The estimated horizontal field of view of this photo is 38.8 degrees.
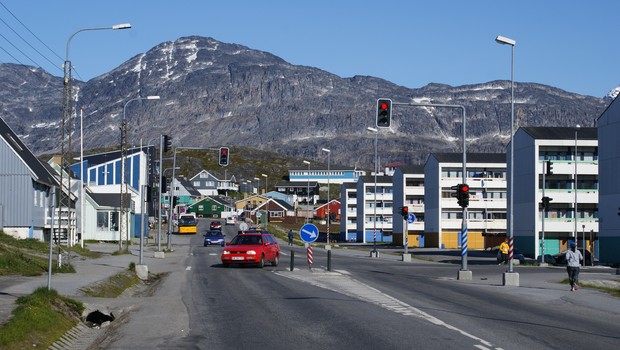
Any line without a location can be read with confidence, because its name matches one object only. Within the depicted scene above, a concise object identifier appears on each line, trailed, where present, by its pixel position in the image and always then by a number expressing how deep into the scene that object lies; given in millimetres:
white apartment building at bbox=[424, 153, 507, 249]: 100125
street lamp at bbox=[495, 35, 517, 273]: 34119
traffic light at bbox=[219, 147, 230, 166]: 50366
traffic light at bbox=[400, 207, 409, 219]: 55562
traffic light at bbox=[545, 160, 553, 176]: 57206
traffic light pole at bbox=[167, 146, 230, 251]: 59656
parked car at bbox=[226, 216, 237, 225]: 144600
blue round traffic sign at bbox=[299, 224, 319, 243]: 37634
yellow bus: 112544
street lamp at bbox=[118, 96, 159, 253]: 53319
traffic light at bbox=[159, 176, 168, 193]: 57631
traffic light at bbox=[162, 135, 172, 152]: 45575
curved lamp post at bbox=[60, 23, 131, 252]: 27625
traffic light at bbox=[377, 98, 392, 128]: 32988
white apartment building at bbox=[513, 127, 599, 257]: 73562
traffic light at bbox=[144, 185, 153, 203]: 40719
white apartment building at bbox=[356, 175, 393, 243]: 122938
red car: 40906
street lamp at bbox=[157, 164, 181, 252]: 56375
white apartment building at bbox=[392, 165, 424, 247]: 111562
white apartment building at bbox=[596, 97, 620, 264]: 58250
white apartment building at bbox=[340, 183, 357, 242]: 136500
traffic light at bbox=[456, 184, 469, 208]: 36625
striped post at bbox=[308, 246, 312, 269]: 38844
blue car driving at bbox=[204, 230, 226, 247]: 82075
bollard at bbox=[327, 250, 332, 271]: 37656
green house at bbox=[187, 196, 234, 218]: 181375
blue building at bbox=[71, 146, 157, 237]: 95000
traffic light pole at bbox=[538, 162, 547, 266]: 54612
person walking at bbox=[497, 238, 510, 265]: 50312
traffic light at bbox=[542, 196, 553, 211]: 54247
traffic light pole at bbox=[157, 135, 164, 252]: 46038
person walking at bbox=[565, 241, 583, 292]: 29125
